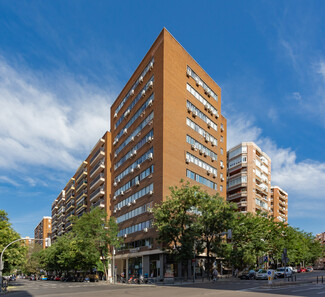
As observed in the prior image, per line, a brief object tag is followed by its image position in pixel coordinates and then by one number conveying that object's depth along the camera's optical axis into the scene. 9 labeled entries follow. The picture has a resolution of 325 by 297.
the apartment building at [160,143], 52.56
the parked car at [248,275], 50.59
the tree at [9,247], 52.62
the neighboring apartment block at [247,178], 89.56
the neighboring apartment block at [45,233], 196.70
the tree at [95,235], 55.91
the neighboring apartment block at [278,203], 125.03
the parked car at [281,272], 52.28
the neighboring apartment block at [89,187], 82.82
